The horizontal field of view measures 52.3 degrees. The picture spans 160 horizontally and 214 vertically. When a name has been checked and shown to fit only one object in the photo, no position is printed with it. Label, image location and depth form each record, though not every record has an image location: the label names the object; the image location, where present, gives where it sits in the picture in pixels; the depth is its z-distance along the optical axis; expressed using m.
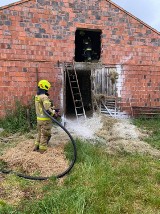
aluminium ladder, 6.78
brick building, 6.31
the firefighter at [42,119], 4.52
